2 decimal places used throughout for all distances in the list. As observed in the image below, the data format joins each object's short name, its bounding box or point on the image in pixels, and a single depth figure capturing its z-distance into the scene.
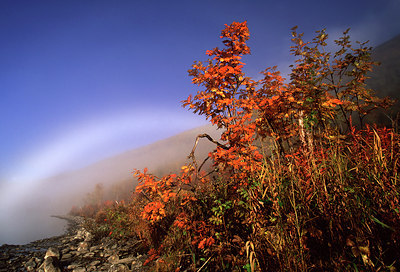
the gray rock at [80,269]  5.04
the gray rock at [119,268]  4.37
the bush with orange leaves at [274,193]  1.75
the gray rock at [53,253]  6.07
